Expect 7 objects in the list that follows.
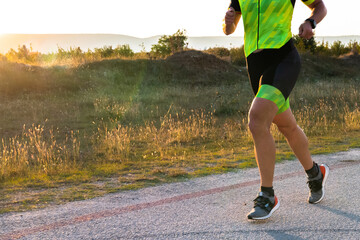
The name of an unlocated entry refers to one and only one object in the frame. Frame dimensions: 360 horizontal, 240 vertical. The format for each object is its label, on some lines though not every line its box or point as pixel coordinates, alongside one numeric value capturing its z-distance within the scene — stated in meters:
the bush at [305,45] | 32.77
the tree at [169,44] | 28.31
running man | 3.63
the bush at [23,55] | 23.10
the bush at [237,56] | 28.82
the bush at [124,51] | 27.01
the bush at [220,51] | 31.17
